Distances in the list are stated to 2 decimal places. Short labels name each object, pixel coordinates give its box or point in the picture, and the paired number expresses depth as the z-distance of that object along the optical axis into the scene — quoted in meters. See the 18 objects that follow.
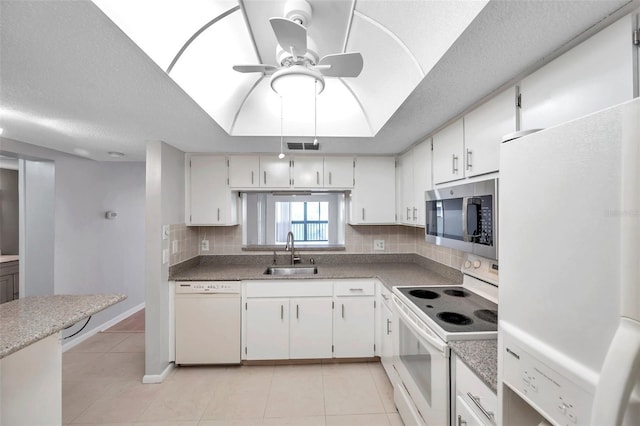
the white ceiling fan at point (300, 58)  1.02
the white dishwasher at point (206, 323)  2.48
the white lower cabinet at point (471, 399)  0.98
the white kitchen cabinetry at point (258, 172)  2.82
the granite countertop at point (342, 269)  2.40
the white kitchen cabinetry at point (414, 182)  2.21
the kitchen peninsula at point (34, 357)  1.19
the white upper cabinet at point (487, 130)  1.31
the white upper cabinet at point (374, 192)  2.89
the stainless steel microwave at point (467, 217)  1.28
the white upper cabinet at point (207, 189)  2.79
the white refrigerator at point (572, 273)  0.46
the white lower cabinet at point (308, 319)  2.51
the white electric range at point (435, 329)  1.30
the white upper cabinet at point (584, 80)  0.85
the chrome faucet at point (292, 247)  3.03
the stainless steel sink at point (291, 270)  2.90
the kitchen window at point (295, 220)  3.12
